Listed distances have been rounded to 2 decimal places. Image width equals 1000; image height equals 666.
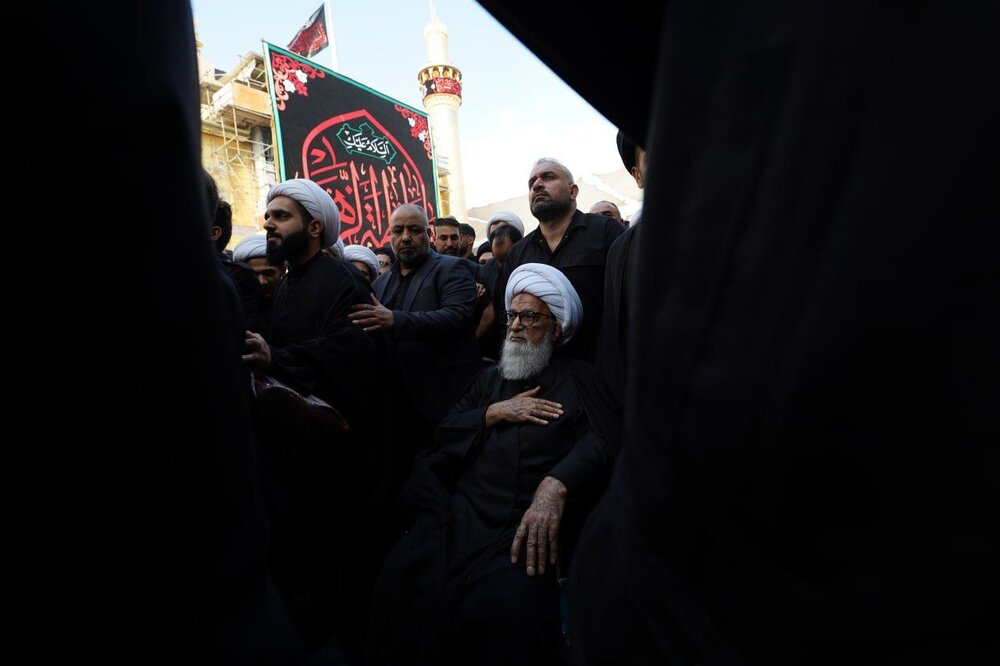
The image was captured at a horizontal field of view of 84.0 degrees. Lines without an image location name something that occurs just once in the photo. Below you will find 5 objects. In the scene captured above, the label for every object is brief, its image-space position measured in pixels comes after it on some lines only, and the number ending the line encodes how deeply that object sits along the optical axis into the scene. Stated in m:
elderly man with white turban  1.47
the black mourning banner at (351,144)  8.87
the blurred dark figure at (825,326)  0.21
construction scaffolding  11.62
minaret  19.53
